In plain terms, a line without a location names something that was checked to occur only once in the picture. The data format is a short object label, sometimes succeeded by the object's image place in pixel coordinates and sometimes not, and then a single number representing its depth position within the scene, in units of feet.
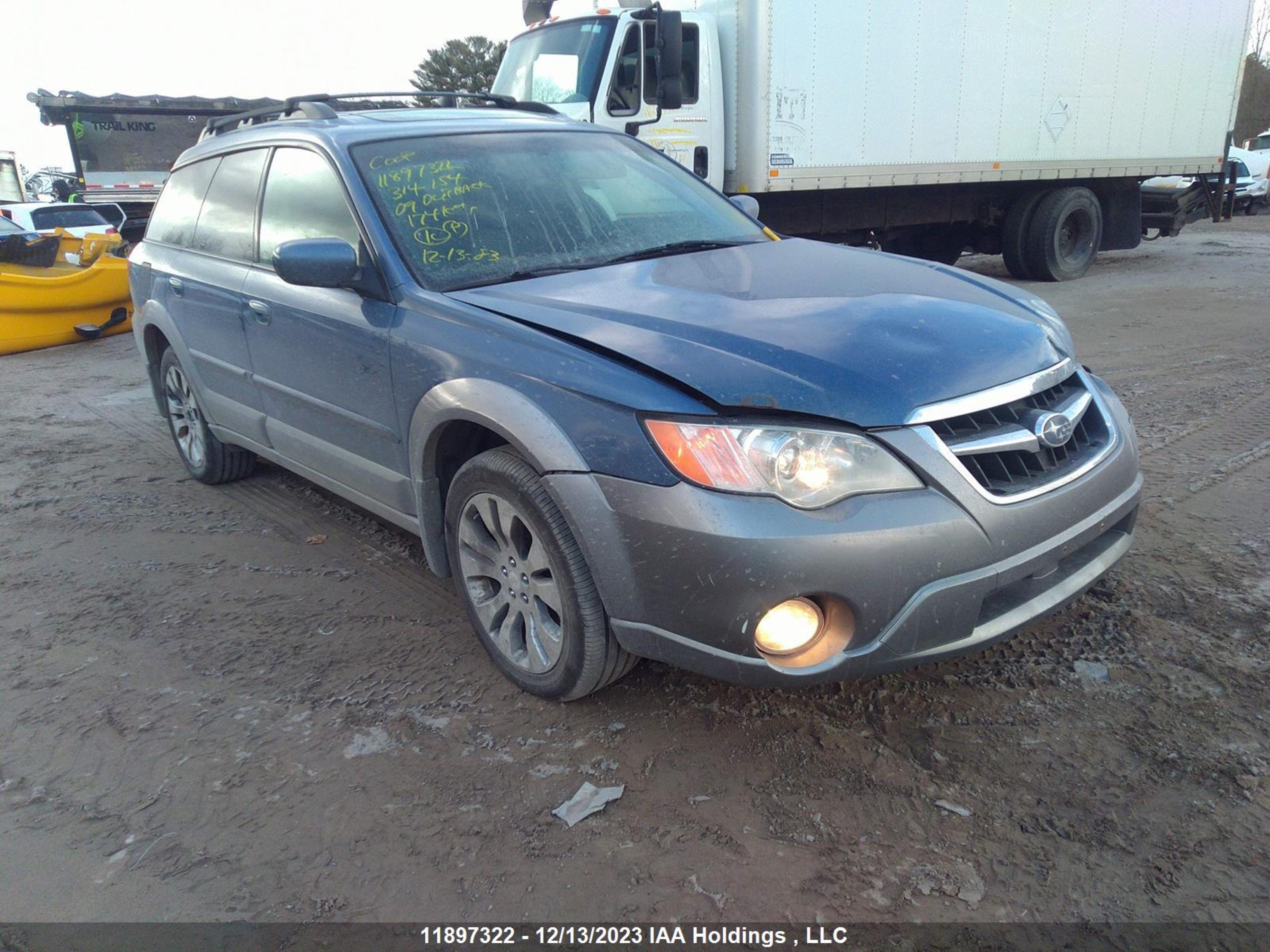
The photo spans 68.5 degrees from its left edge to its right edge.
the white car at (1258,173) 71.20
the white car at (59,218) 49.70
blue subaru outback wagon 7.43
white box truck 28.07
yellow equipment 30.86
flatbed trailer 62.49
